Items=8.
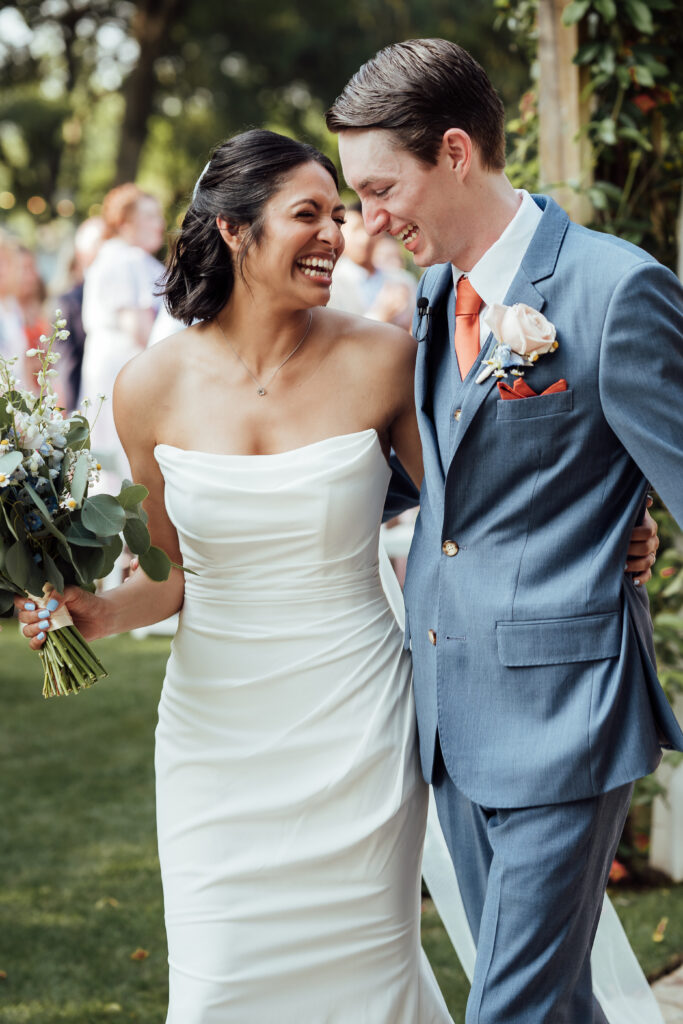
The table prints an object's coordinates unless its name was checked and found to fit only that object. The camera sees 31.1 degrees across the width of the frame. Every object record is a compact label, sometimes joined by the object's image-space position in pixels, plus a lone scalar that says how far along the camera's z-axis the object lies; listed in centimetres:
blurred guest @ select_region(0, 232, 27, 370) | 1039
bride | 275
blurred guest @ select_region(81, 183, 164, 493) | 793
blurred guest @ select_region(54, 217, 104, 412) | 898
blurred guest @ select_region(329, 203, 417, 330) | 778
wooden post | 400
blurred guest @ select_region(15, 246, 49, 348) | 1054
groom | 222
